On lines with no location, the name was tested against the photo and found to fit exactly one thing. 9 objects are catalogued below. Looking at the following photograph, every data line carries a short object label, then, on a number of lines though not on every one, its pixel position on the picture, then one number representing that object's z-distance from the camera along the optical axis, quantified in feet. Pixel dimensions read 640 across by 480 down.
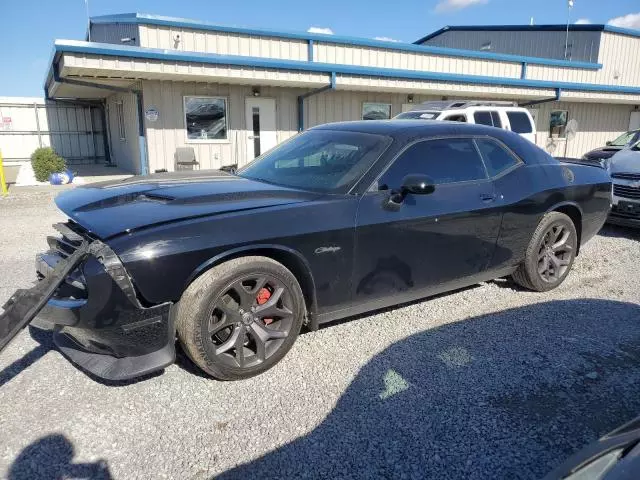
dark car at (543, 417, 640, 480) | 4.62
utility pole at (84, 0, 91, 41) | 63.74
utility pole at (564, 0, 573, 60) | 83.61
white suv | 32.09
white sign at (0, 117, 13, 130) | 64.03
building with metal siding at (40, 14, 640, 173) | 36.14
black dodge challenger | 8.67
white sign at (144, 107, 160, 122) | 39.52
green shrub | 42.86
